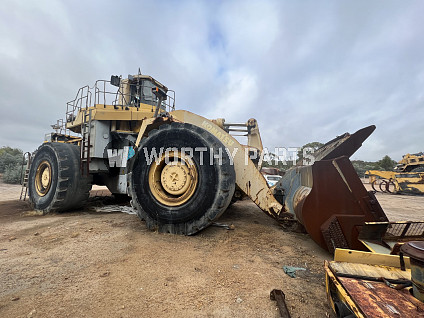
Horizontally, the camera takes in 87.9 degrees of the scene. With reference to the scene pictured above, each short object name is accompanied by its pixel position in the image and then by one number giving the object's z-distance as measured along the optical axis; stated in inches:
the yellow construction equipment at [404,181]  551.7
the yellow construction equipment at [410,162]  697.6
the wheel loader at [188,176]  103.3
